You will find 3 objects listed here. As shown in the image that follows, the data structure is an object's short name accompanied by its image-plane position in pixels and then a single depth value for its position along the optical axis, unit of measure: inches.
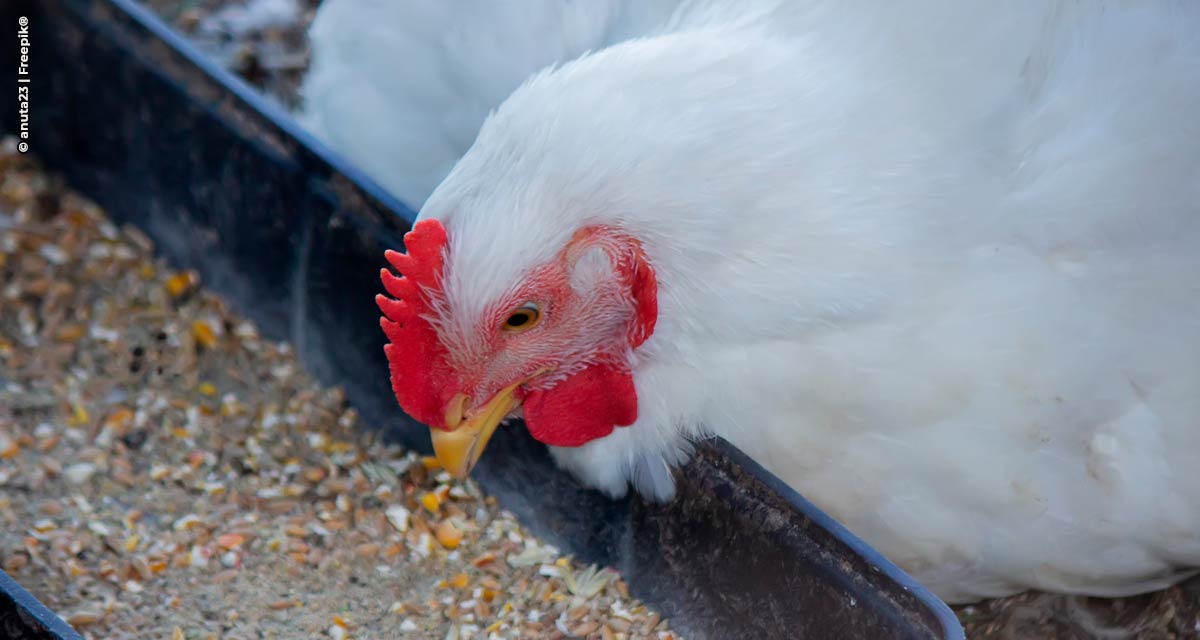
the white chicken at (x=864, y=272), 41.2
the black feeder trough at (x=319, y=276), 41.4
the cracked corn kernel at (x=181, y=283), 47.2
